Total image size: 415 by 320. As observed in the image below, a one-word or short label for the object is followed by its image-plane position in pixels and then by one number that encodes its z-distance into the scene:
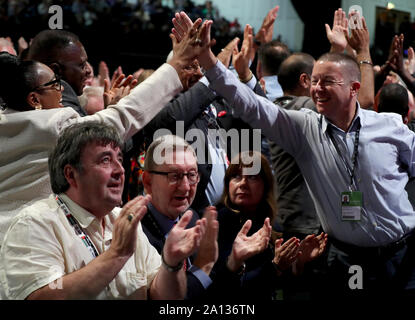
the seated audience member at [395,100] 3.35
